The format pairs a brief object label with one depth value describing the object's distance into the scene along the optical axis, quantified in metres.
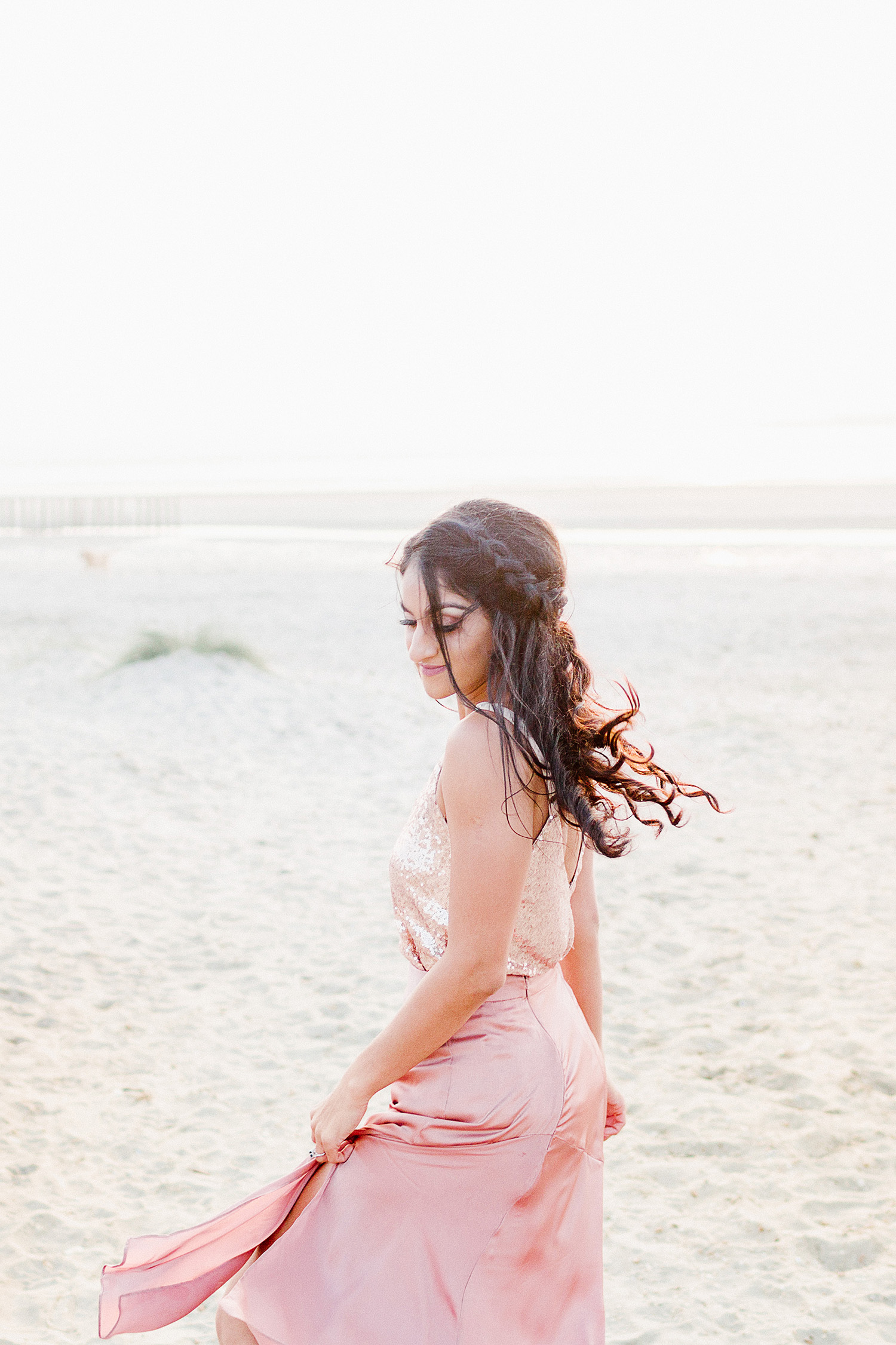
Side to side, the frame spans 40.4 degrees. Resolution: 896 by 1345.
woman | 1.64
